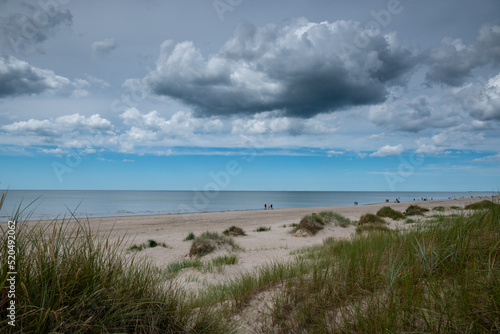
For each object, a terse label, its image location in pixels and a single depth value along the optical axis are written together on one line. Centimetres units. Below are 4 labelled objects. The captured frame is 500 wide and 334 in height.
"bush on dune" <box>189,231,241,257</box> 1194
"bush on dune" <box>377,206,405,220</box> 2141
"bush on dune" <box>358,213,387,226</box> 1772
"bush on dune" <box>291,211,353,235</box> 1653
